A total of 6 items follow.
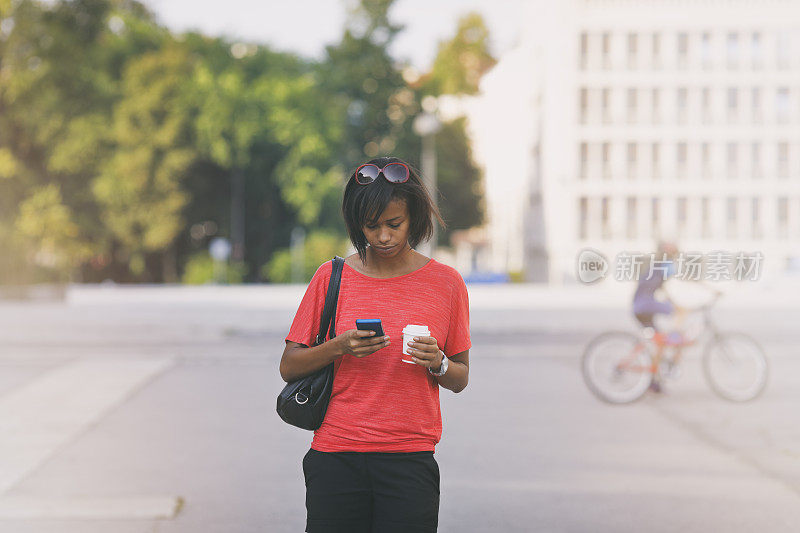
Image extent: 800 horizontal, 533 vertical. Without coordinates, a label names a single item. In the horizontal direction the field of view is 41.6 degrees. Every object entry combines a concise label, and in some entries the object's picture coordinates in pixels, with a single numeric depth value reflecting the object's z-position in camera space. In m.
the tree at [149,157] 49.44
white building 60.78
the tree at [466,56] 78.94
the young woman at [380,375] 2.80
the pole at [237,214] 57.09
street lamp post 39.00
